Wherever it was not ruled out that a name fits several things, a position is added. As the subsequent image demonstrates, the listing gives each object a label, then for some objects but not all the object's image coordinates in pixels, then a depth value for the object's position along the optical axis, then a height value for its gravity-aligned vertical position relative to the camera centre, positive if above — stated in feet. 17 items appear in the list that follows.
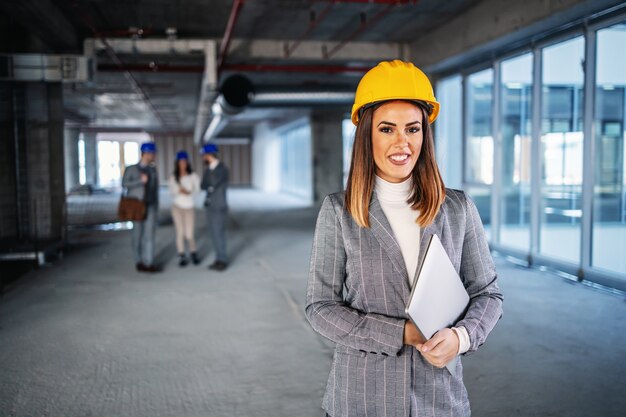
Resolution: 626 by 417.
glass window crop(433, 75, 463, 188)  34.88 +2.45
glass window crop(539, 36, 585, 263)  23.38 +0.82
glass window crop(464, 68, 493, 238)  31.30 +2.49
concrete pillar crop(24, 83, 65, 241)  29.25 +0.67
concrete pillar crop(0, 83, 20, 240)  28.58 +0.34
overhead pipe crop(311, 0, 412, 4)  22.99 +7.16
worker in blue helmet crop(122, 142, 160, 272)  23.31 -1.15
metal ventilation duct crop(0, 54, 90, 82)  26.02 +5.04
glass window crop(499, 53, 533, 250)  27.12 +0.90
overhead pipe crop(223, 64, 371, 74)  35.63 +6.58
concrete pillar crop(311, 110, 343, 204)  60.49 +1.94
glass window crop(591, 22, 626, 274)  20.54 +0.48
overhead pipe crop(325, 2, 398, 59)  26.77 +7.73
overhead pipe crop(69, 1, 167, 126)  28.63 +7.43
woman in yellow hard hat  4.46 -0.78
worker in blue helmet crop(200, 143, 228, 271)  24.61 -1.32
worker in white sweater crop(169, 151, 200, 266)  25.40 -1.35
